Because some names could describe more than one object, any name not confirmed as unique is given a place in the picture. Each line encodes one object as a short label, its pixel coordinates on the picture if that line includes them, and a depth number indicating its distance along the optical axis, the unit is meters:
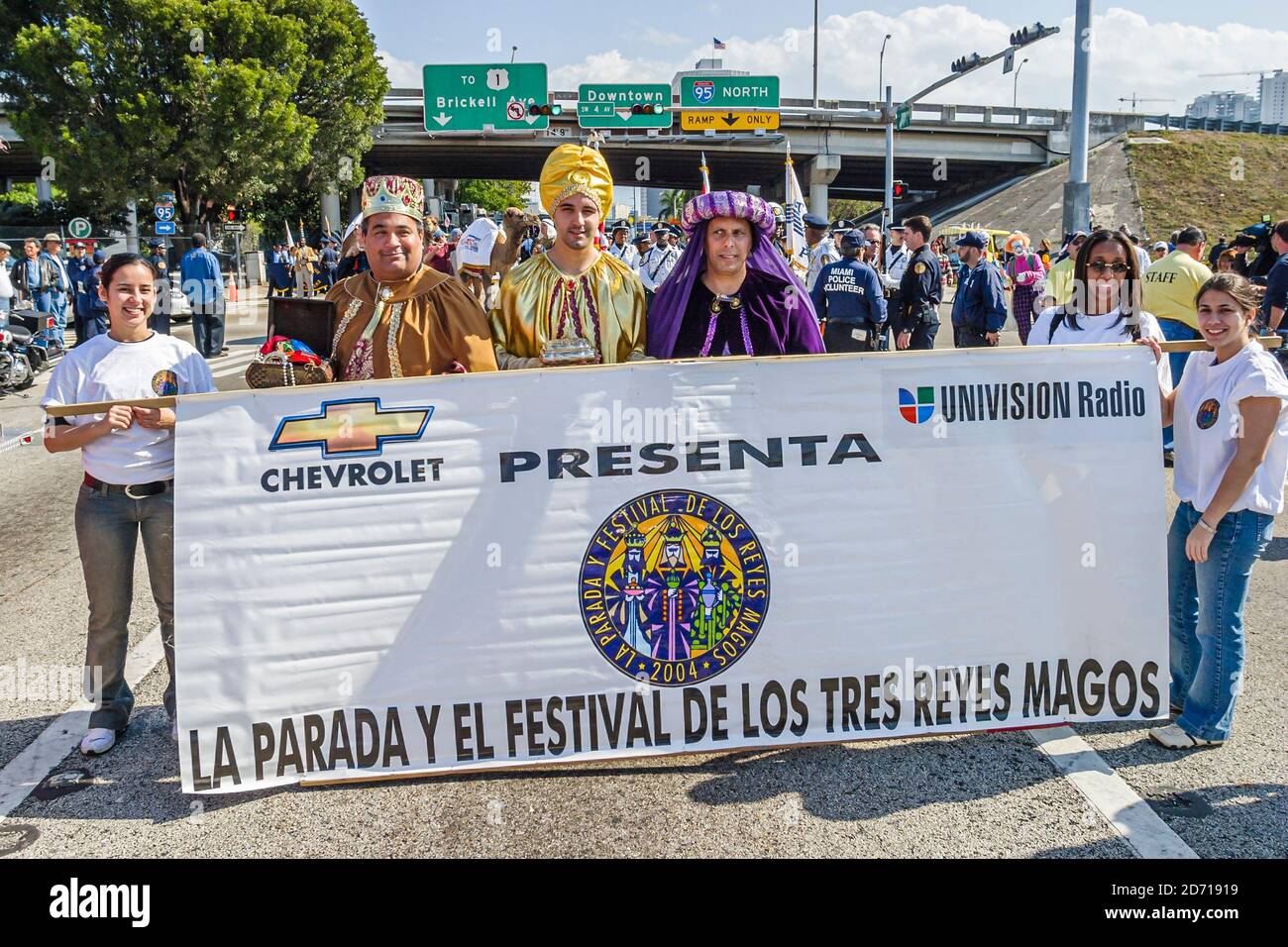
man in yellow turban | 4.43
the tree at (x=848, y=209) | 82.12
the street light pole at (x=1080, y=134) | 14.84
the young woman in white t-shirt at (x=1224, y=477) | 3.68
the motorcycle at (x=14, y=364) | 13.52
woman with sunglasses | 4.56
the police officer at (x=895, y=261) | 13.40
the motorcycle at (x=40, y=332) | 15.40
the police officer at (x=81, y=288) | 15.69
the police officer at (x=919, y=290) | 11.20
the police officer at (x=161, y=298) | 15.65
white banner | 3.56
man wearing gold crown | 4.13
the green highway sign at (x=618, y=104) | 30.72
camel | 10.53
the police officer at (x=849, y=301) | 10.64
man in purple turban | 4.40
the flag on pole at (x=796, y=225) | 9.16
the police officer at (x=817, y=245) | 13.86
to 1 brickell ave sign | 30.19
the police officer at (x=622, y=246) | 18.67
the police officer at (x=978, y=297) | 10.58
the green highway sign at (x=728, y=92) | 29.95
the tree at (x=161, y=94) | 30.42
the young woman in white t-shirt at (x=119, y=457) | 3.86
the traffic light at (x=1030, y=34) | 19.30
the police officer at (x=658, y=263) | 15.63
